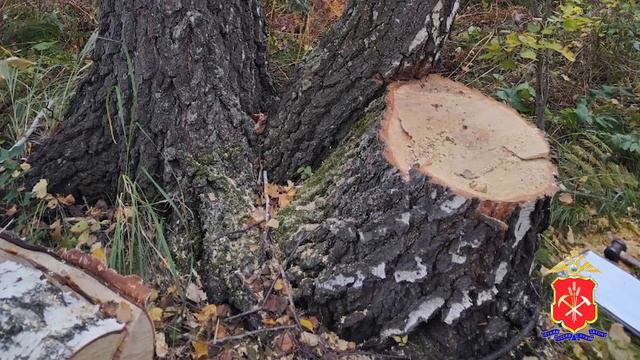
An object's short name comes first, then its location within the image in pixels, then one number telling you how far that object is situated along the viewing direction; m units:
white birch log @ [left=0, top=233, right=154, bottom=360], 1.19
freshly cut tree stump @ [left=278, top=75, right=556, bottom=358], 1.53
